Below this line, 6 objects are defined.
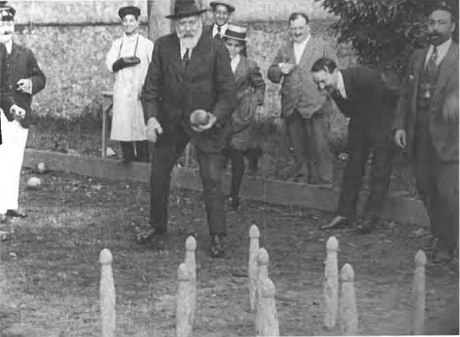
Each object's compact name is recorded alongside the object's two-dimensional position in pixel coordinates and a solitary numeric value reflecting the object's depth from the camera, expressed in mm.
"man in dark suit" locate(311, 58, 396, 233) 11060
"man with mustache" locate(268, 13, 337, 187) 12284
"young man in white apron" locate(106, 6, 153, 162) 13153
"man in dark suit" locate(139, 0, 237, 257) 10479
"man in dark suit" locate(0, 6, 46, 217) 11083
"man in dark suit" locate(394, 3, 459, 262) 9075
